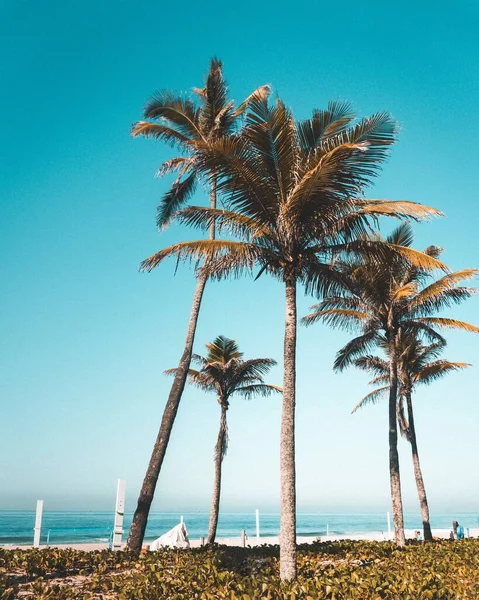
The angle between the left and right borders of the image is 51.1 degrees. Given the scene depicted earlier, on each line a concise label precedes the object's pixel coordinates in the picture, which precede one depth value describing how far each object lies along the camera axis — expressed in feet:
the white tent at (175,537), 59.57
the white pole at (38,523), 55.72
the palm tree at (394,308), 53.26
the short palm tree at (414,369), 71.56
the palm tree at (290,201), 31.17
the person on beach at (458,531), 77.71
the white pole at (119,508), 39.42
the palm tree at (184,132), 46.34
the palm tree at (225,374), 69.82
